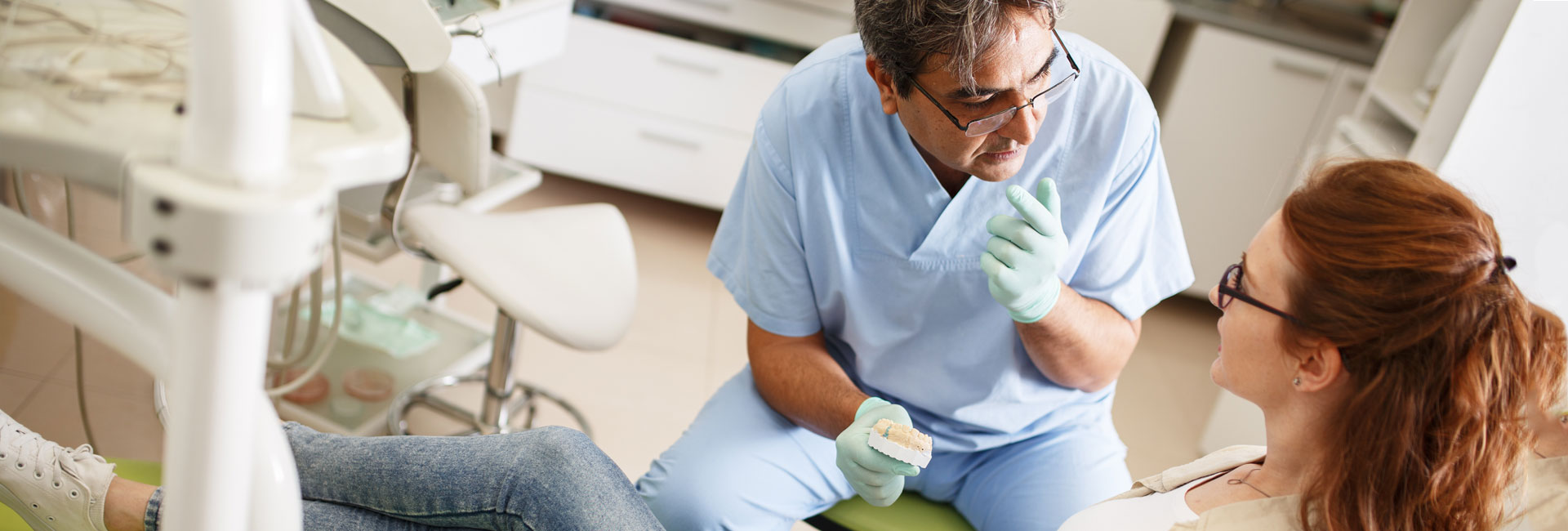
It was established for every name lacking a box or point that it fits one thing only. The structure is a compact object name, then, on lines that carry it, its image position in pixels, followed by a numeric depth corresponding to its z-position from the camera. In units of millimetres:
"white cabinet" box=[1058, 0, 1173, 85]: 2586
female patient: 824
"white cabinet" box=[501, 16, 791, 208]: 2656
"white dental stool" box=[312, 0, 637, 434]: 1288
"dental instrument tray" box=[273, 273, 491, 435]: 1890
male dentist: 1239
